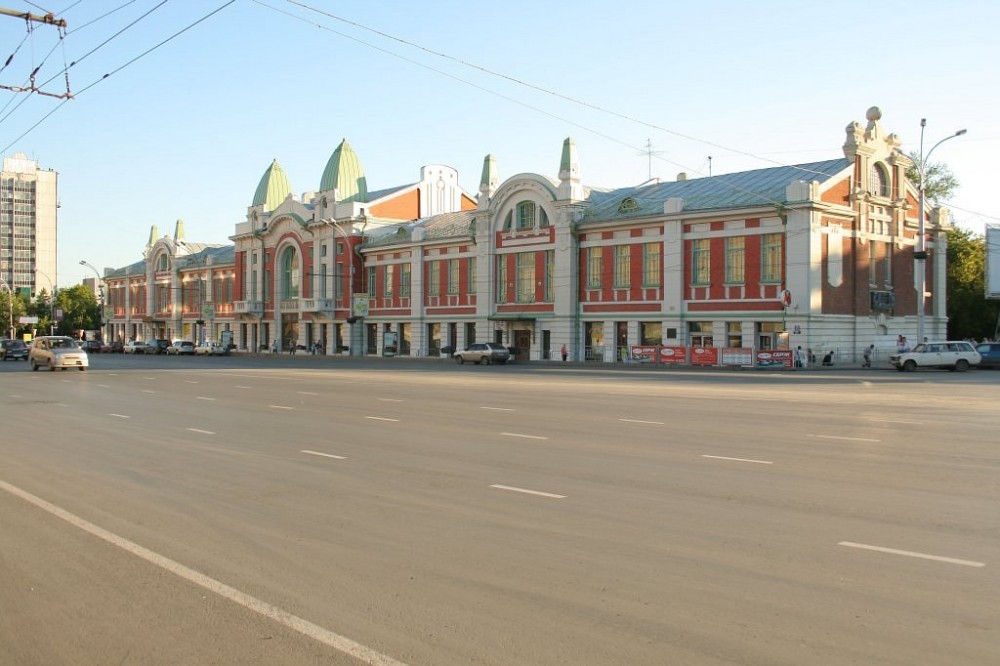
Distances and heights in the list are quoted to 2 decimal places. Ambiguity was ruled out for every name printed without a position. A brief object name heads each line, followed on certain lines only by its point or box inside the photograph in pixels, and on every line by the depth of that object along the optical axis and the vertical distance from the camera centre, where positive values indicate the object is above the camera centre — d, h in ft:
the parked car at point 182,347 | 272.10 -3.30
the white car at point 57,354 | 135.85 -2.65
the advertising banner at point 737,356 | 150.92 -3.66
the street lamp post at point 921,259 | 145.94 +12.41
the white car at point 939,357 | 144.15 -3.72
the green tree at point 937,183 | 252.21 +43.84
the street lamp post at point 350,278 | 240.94 +15.77
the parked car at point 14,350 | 201.60 -3.02
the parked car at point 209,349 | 265.71 -3.95
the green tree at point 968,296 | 223.30 +9.55
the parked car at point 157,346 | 291.38 -3.16
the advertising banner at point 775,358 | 146.20 -3.92
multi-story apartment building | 580.71 +76.45
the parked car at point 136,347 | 293.64 -3.50
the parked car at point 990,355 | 160.86 -3.86
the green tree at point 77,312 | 423.64 +11.85
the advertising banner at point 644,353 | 166.06 -3.43
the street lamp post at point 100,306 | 389.37 +14.06
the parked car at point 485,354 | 184.34 -3.87
